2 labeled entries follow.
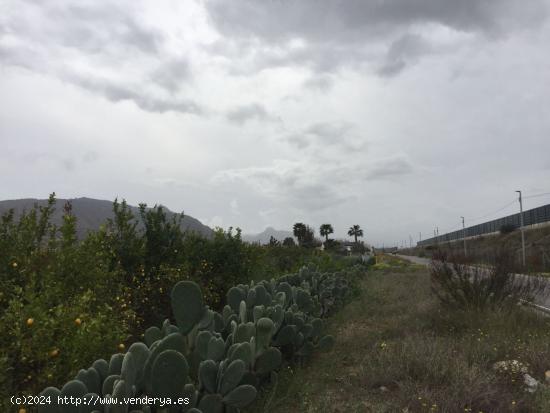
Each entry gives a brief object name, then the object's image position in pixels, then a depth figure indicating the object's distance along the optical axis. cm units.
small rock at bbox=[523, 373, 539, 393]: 425
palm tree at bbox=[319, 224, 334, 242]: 7050
